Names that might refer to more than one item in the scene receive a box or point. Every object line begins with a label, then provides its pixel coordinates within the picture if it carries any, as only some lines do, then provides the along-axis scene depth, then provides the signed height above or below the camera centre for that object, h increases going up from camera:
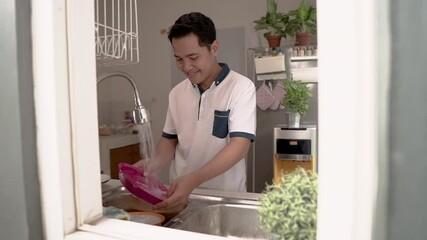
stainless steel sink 1.01 -0.37
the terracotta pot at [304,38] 2.68 +0.44
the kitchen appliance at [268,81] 2.72 +0.10
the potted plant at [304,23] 2.67 +0.56
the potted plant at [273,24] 2.78 +0.58
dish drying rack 0.88 +0.14
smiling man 1.35 -0.08
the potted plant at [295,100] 2.56 -0.05
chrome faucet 0.95 -0.04
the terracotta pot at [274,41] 2.79 +0.44
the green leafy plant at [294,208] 0.44 -0.15
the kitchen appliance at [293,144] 2.52 -0.38
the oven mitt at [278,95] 2.79 +0.00
